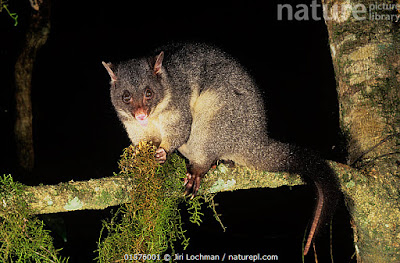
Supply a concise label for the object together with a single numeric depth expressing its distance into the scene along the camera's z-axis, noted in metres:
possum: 3.82
